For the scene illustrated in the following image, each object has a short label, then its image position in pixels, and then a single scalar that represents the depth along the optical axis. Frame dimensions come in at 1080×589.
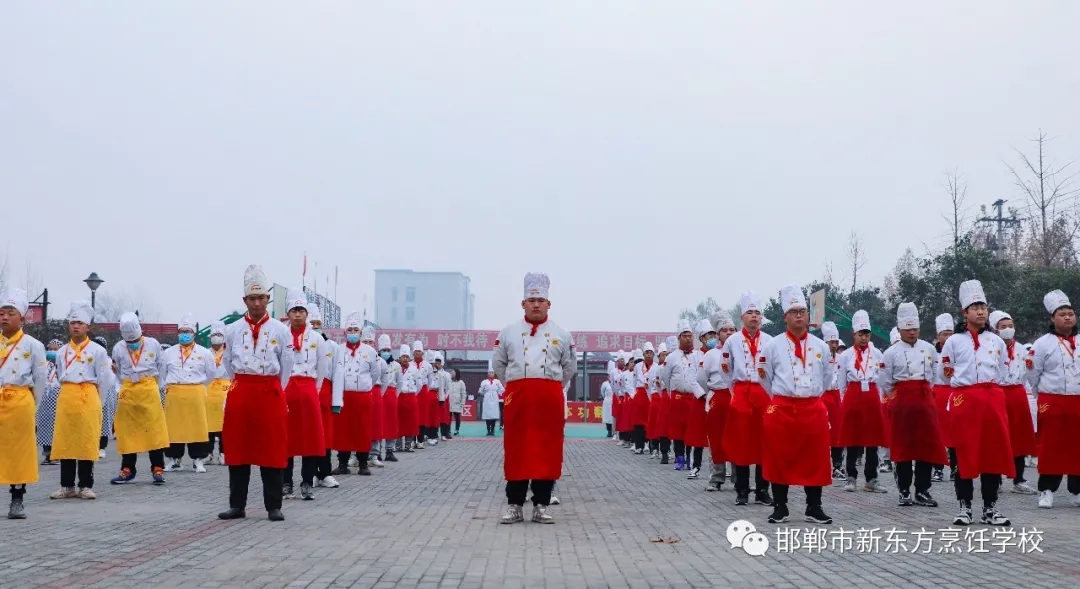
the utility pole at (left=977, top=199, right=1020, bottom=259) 42.16
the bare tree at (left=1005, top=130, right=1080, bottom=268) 34.41
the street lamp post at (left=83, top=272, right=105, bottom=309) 30.69
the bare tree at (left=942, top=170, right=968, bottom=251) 35.44
